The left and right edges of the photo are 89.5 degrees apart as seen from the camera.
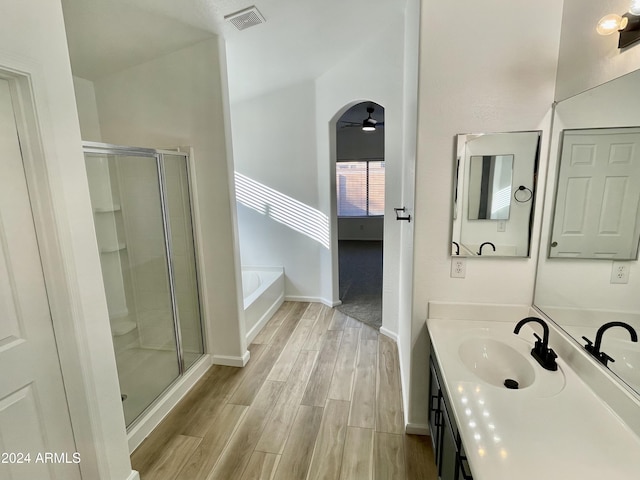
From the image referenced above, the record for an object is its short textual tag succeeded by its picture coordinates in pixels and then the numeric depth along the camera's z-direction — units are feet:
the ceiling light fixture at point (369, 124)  17.68
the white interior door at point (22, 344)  4.23
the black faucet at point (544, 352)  4.60
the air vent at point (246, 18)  7.03
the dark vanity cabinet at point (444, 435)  3.92
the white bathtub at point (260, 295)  11.16
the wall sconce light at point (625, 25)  3.60
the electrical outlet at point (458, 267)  6.08
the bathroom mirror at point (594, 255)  3.72
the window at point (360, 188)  26.76
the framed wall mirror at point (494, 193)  5.62
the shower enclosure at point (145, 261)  7.52
